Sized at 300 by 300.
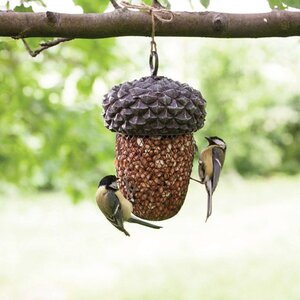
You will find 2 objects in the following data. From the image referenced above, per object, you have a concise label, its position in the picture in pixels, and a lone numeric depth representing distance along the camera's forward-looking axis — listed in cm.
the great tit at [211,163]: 207
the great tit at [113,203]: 198
